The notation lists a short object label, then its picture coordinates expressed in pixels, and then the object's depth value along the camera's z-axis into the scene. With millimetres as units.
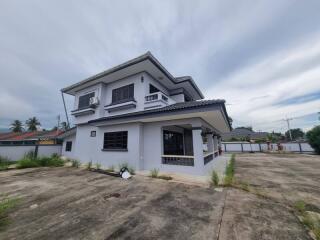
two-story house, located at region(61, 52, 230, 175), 8062
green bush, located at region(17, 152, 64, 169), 10652
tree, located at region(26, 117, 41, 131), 42344
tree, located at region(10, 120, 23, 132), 42562
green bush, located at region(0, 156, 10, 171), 10133
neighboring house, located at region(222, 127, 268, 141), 44875
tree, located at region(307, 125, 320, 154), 18828
